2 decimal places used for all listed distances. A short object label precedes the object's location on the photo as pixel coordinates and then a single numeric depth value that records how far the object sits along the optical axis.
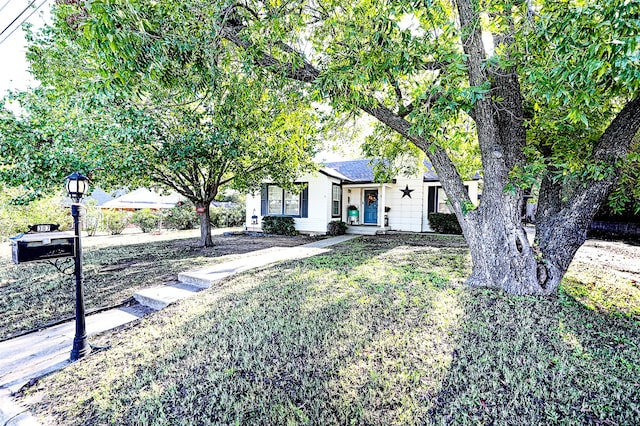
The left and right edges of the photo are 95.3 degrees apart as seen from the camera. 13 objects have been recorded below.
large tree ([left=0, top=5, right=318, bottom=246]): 4.98
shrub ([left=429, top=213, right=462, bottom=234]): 13.65
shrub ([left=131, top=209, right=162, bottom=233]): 15.53
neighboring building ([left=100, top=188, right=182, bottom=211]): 13.89
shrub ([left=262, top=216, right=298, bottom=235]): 14.17
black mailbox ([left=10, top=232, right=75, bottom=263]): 3.11
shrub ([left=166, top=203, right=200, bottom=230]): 16.77
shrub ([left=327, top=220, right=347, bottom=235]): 13.76
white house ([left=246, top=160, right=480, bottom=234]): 13.73
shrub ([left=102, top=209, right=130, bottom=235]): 14.44
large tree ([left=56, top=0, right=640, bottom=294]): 2.95
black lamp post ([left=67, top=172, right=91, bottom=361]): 3.32
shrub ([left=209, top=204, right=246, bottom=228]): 19.23
